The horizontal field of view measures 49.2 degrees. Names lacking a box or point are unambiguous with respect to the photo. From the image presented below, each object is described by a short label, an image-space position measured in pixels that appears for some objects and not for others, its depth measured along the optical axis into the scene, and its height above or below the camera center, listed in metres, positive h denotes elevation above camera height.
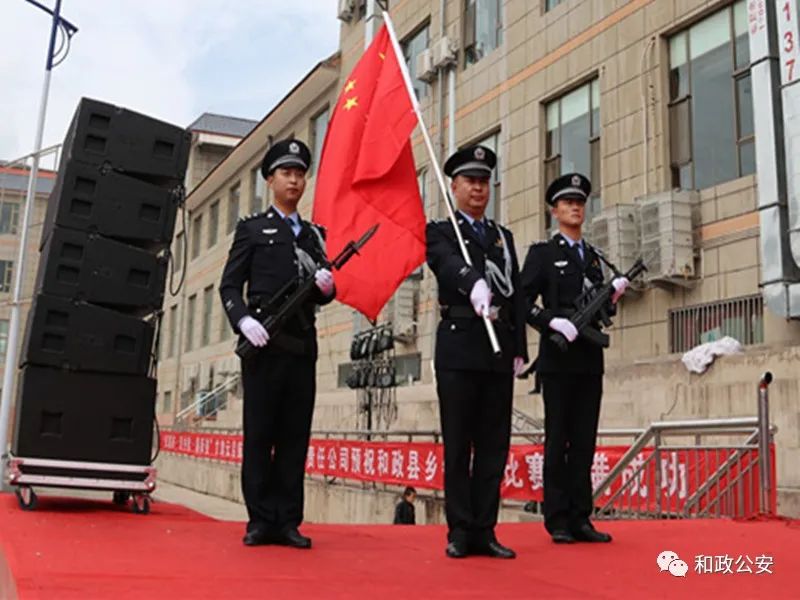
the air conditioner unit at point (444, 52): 17.95 +8.09
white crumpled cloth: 9.75 +1.18
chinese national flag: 4.96 +1.41
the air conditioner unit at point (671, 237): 11.41 +2.86
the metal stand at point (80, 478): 5.96 -0.29
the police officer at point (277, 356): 4.30 +0.44
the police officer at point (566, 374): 4.72 +0.43
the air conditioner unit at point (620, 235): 12.09 +3.04
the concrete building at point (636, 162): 10.45 +4.36
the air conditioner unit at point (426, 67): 18.56 +8.06
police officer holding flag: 4.11 +0.45
